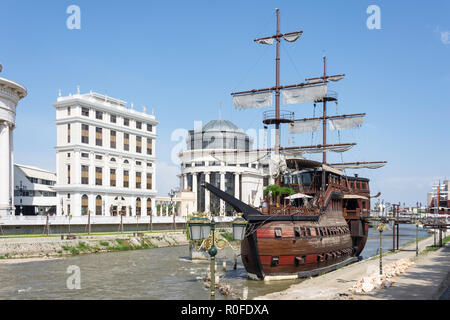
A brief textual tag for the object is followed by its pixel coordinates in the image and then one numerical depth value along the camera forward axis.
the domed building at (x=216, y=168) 129.12
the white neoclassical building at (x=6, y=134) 64.12
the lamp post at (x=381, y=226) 30.07
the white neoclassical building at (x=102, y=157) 81.06
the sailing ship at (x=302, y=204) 31.86
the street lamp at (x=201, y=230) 13.74
